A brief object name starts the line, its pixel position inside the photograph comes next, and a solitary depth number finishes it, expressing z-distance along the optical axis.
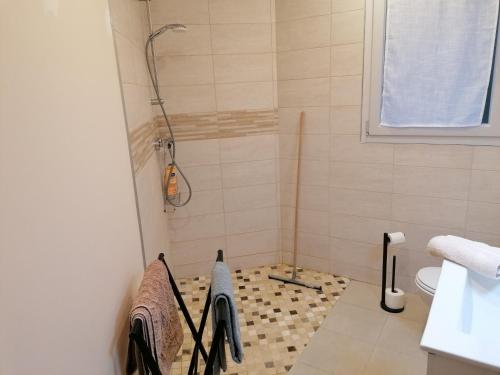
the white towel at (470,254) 1.30
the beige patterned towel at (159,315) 1.07
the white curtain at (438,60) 2.02
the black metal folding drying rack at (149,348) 0.95
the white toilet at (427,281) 1.99
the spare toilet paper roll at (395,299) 2.38
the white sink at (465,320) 0.93
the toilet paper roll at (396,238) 2.32
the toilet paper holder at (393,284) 2.33
